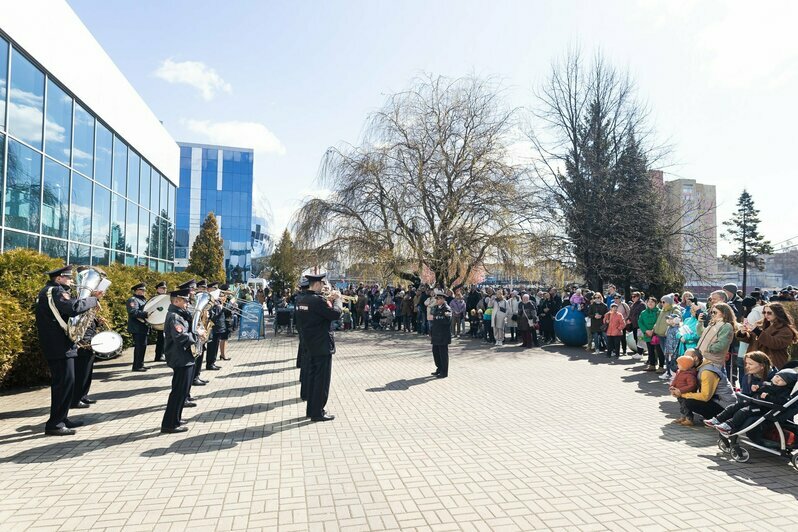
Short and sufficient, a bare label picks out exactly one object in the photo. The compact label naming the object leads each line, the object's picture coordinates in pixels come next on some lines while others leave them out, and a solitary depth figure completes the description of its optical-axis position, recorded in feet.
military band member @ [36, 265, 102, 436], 19.77
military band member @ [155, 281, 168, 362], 36.45
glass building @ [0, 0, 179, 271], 38.99
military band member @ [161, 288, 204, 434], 20.40
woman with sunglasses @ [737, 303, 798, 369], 23.53
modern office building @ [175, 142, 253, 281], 208.13
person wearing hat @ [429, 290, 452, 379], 34.42
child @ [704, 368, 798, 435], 17.88
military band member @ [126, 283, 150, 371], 34.37
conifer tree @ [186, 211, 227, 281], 132.67
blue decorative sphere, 51.42
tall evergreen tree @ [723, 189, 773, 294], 171.22
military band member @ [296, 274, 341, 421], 23.39
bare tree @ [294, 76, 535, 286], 71.46
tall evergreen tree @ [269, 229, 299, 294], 124.26
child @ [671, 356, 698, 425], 22.65
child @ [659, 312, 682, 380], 33.76
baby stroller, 17.51
